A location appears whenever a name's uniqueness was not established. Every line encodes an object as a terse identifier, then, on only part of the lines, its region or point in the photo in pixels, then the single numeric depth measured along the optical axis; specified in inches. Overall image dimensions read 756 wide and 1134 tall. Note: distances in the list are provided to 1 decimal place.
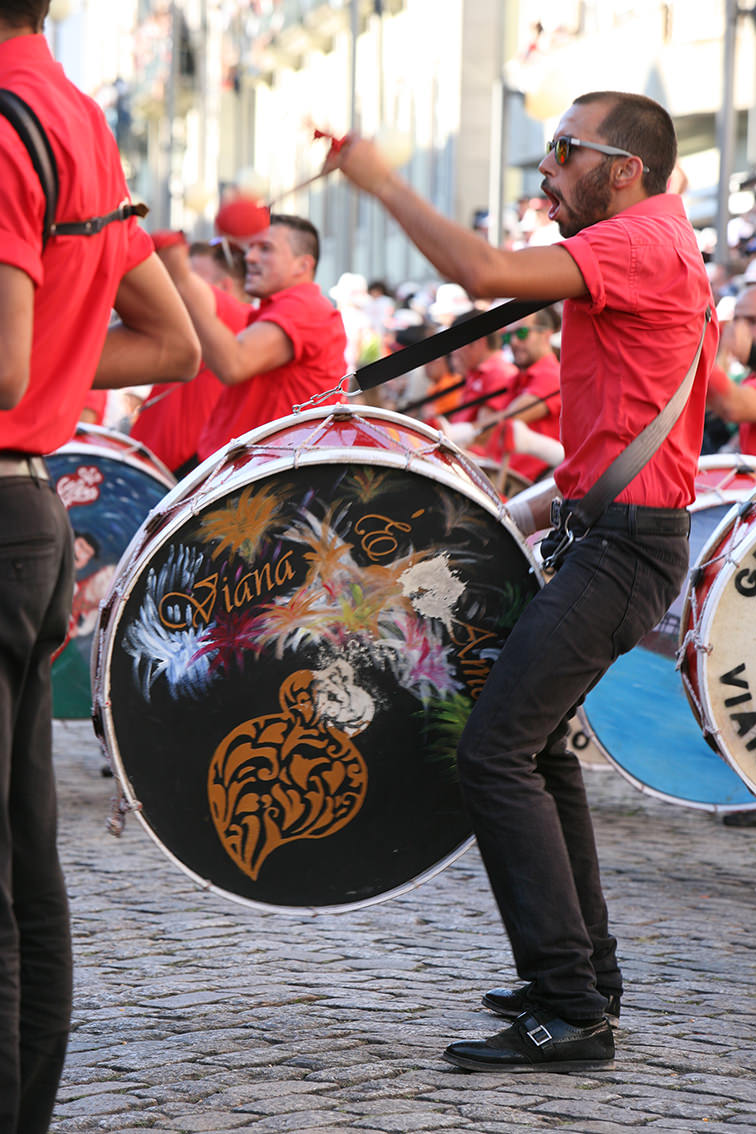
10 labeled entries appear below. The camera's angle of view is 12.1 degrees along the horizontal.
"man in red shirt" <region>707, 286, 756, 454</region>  463.7
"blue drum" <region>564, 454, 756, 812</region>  434.8
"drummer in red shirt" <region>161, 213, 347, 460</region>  441.6
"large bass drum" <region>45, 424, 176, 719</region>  518.3
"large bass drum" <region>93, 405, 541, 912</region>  299.6
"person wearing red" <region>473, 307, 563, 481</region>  703.8
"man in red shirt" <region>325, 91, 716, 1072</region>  284.6
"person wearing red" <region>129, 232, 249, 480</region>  572.9
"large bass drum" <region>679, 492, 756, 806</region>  377.7
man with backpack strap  200.6
